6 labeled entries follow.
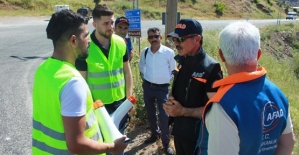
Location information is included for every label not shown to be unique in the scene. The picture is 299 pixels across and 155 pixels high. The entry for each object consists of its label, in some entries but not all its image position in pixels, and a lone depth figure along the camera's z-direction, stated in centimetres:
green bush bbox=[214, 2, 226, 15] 5194
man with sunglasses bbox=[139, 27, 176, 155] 505
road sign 726
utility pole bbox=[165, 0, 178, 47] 685
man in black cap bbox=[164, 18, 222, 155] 286
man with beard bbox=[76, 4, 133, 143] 344
